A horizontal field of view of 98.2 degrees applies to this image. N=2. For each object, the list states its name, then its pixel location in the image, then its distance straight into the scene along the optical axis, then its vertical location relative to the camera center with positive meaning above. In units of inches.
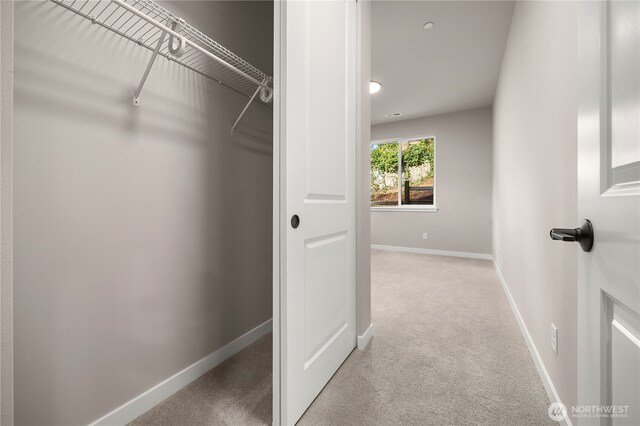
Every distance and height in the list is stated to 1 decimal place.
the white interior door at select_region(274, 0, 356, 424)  43.1 +3.7
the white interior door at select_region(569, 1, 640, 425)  16.9 +0.4
